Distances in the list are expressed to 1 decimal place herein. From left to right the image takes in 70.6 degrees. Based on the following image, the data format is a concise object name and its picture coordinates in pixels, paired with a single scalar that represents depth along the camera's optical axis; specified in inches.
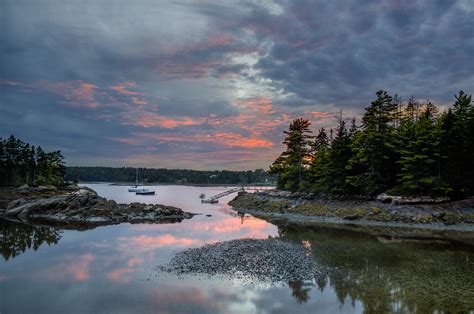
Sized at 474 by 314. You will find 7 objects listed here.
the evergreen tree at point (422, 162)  1919.9
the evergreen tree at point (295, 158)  2891.2
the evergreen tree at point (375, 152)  2188.7
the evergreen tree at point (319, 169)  2522.1
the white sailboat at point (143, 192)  5562.0
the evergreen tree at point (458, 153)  1930.4
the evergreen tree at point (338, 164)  2352.4
